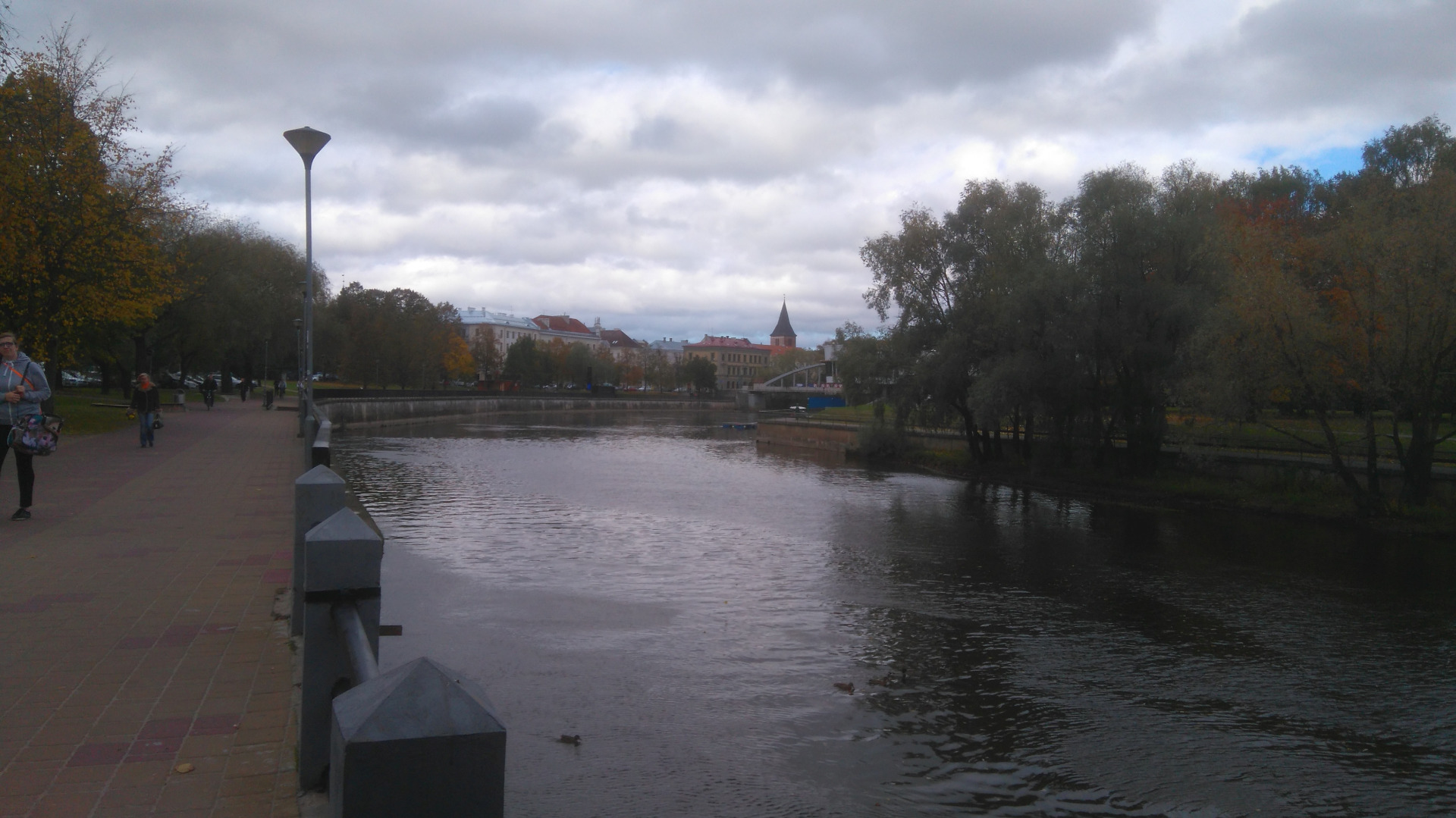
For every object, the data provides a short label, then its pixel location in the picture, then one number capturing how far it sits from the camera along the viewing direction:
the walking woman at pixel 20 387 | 8.99
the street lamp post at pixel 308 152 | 15.70
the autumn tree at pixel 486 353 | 101.06
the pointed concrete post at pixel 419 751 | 1.73
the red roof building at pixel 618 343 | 160.57
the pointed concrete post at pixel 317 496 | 4.73
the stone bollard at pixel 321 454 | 8.02
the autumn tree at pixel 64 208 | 20.33
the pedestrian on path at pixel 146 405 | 19.08
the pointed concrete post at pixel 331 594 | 2.97
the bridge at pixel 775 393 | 104.44
